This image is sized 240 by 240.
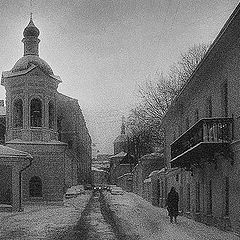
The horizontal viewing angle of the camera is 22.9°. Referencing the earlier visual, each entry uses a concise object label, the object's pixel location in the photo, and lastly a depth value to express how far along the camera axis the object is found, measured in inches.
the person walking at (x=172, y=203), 856.9
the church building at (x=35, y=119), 1483.8
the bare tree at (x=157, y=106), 1876.2
